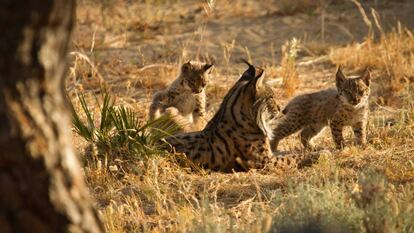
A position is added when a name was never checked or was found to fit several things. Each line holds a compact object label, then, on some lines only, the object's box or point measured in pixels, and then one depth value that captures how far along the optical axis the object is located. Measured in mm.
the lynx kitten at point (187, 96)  22531
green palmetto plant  17109
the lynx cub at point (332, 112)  20094
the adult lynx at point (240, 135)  18000
